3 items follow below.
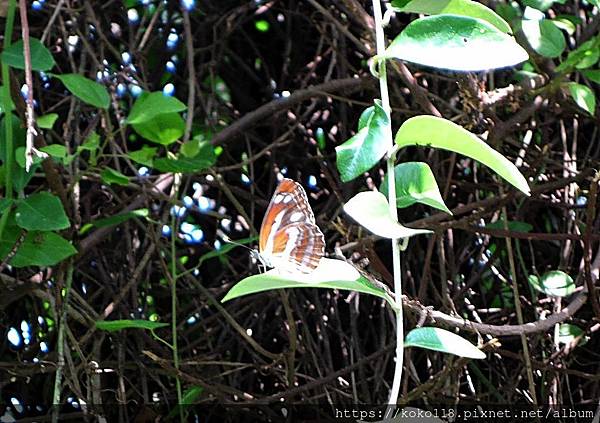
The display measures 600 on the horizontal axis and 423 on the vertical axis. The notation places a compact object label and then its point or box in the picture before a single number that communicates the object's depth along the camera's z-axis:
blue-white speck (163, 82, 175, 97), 2.02
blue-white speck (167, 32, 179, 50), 2.05
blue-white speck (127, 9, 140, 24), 2.03
